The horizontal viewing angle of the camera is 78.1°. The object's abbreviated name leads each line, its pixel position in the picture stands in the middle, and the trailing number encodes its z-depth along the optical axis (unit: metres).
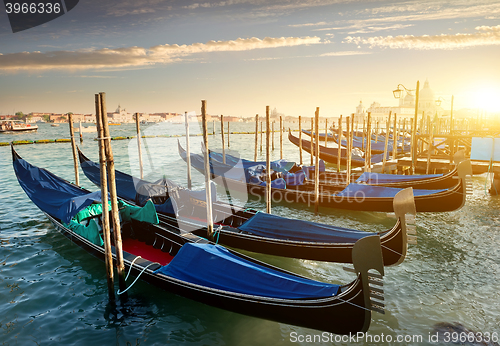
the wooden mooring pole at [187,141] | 9.61
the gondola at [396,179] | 8.18
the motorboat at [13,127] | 46.39
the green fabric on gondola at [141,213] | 5.60
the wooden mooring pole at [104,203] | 4.18
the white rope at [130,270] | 4.51
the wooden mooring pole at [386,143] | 12.40
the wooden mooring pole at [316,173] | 8.31
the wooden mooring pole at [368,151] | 10.40
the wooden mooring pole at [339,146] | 13.34
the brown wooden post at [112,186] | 4.24
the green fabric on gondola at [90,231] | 5.34
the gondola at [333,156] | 15.79
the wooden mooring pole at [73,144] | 8.74
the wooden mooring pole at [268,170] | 7.33
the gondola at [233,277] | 3.15
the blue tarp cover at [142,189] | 6.96
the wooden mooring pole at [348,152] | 9.66
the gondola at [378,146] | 19.48
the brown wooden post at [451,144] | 13.28
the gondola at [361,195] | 6.91
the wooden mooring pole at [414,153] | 11.50
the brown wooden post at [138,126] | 10.33
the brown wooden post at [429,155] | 11.66
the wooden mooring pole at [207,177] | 5.77
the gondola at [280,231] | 4.76
